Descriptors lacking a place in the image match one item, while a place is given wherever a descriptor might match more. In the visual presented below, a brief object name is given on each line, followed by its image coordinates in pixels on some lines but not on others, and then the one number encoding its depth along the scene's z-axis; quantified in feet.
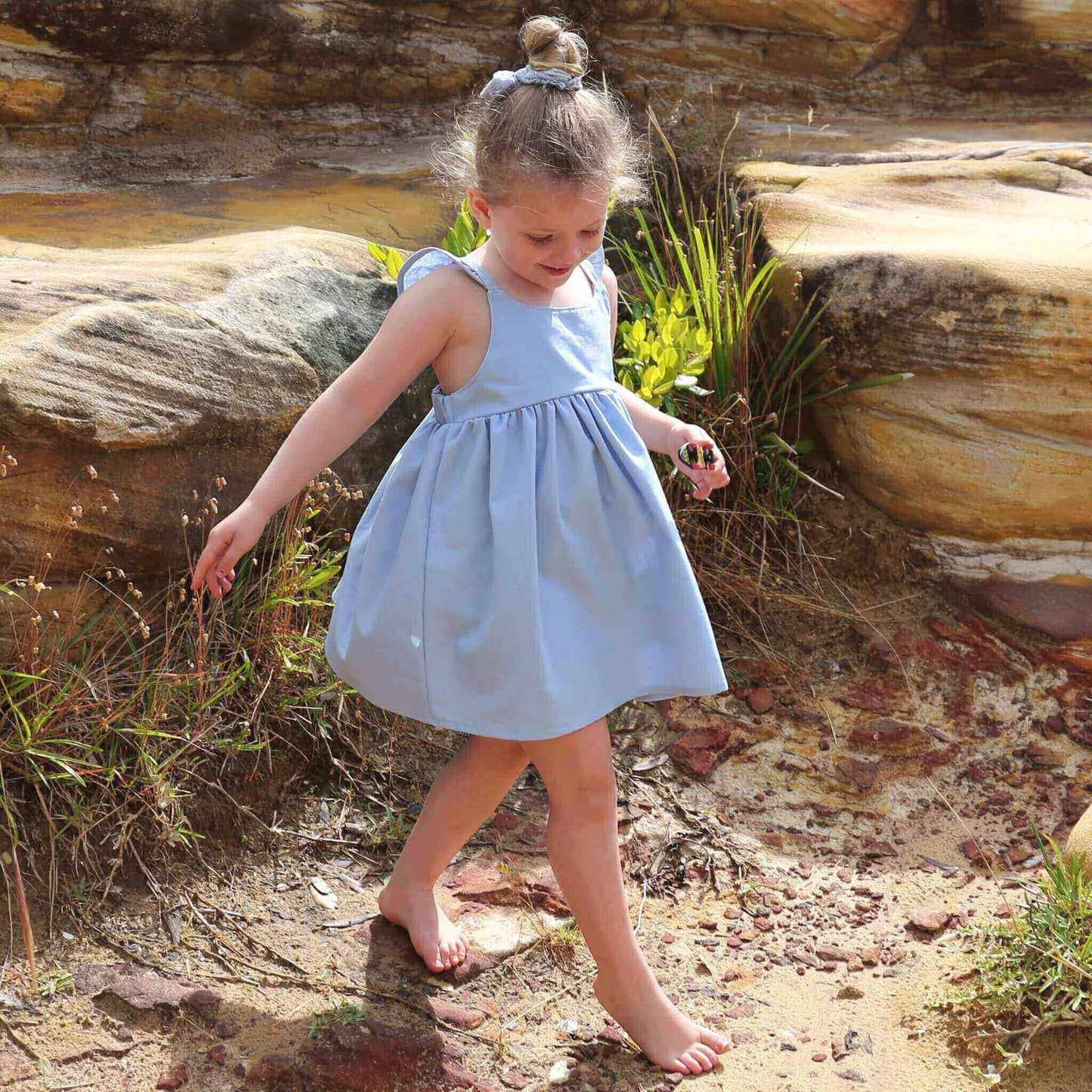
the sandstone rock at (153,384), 7.49
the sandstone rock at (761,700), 10.08
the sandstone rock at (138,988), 6.86
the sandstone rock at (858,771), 9.55
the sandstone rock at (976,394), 9.96
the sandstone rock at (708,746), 9.54
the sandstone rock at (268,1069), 6.45
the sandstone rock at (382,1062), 6.49
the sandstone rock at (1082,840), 7.18
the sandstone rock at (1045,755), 9.68
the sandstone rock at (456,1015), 7.09
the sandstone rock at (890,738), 9.80
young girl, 5.98
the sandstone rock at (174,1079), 6.41
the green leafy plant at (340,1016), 6.78
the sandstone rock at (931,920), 8.02
